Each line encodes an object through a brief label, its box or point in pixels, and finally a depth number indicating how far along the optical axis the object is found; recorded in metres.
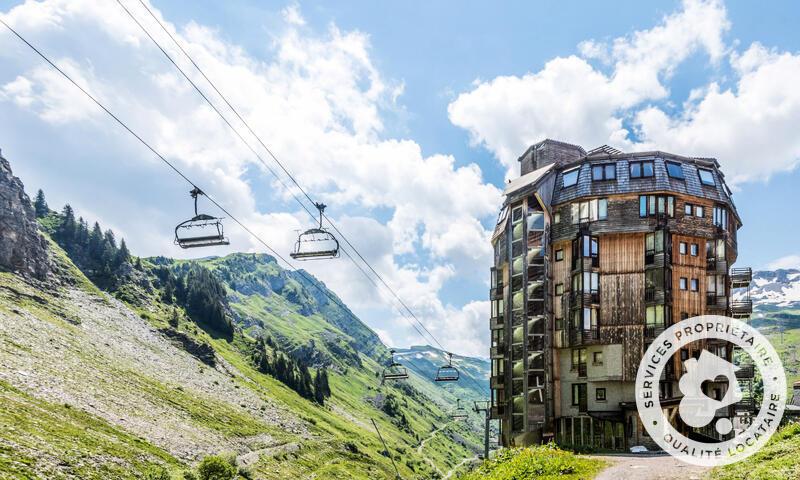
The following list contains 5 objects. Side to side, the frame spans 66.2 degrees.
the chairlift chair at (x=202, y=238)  29.53
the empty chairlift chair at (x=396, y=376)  66.38
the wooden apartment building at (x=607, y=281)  63.53
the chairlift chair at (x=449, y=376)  70.50
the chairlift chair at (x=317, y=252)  33.56
